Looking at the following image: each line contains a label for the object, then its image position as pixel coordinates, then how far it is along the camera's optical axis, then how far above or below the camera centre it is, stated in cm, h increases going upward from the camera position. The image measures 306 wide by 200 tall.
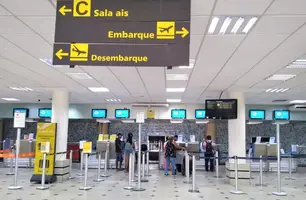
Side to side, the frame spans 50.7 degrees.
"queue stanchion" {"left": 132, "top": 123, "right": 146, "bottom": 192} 826 -135
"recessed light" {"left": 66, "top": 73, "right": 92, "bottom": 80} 788 +141
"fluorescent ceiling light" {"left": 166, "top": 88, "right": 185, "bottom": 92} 1045 +144
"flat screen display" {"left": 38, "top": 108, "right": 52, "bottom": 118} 1542 +93
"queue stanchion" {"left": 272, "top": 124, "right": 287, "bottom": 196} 809 -124
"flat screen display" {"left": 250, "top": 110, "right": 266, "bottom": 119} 1480 +97
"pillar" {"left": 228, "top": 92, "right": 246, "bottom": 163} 1016 +0
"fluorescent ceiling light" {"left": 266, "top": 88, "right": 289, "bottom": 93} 1001 +144
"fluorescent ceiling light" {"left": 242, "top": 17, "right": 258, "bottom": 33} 404 +145
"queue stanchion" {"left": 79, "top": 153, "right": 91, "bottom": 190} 849 -144
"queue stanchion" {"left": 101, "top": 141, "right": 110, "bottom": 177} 1130 -145
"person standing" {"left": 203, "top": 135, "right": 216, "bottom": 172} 1284 -66
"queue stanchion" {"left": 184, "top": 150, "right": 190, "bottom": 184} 951 -95
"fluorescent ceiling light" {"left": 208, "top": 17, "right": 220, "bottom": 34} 405 +144
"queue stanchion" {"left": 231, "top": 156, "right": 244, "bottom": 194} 821 -142
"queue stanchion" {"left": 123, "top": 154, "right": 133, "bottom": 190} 846 -101
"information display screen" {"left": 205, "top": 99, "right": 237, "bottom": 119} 991 +79
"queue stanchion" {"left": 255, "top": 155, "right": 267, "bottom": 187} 957 -145
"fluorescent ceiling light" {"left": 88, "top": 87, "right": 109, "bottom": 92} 1030 +141
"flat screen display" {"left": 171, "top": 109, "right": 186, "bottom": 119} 1508 +97
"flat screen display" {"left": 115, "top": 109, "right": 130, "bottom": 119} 1516 +93
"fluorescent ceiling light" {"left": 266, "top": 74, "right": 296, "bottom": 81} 769 +144
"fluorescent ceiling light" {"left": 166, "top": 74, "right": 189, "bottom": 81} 791 +143
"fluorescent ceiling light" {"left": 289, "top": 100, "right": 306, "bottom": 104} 1302 +142
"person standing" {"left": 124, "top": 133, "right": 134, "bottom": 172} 1250 -54
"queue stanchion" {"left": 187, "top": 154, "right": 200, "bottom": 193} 833 -134
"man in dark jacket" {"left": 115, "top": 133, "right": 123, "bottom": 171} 1298 -72
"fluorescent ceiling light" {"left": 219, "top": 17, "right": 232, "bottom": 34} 406 +145
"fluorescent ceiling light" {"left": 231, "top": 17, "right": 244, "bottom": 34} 407 +145
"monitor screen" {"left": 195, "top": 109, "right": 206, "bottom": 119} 1509 +95
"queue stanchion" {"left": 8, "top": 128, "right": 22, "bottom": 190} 838 -93
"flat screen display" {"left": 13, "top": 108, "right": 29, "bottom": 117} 1572 +107
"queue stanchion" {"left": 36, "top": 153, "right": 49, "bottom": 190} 849 -130
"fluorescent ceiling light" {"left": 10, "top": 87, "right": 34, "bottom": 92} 1053 +140
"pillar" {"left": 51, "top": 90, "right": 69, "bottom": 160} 1017 +50
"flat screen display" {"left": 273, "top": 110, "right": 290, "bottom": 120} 1459 +97
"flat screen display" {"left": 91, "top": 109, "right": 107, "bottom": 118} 1526 +92
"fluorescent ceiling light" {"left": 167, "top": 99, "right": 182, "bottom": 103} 1393 +146
